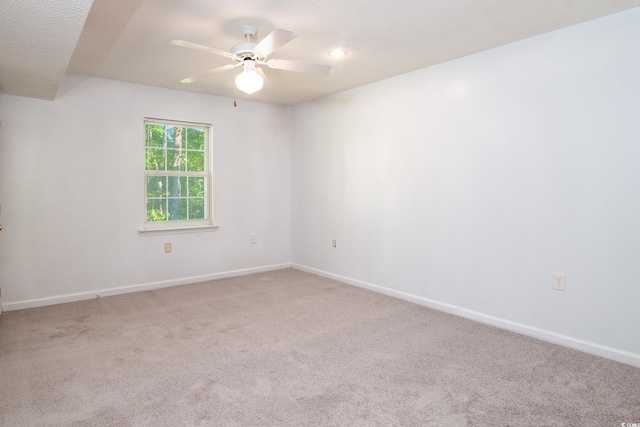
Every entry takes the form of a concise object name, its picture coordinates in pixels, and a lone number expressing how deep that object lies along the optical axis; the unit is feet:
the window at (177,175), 14.74
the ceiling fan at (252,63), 8.52
